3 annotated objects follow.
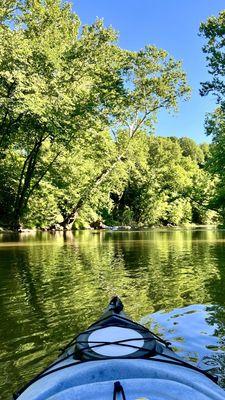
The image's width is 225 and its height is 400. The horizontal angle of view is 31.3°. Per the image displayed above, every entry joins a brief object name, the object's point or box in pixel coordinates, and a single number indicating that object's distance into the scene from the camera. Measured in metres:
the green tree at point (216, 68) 26.50
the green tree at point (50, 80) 22.22
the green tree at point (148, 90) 36.00
